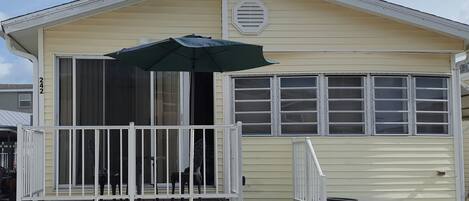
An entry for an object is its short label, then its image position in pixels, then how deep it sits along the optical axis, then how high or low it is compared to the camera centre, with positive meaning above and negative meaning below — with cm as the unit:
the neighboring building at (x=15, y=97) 6216 +313
